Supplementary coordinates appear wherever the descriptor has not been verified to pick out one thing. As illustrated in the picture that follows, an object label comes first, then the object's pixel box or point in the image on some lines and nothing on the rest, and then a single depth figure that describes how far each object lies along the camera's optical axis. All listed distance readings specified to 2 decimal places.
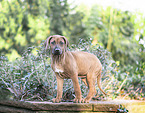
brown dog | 3.62
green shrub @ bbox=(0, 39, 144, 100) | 4.77
